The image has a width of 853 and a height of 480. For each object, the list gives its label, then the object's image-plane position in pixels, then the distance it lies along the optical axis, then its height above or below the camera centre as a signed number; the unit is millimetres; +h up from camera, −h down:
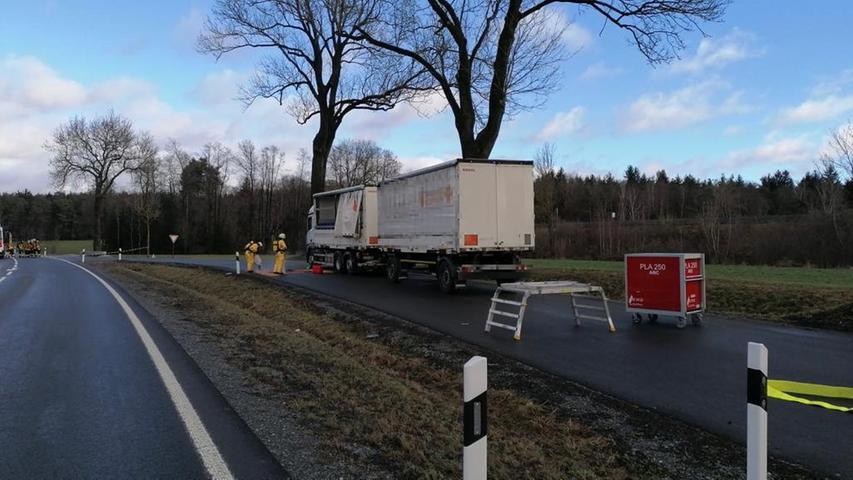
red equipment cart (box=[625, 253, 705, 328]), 10875 -804
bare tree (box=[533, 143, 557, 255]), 55188 +4120
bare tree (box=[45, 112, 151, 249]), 68250 +9942
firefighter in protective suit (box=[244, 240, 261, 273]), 25000 -461
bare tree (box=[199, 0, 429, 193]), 28812 +9050
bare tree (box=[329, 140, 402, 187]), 89438 +11212
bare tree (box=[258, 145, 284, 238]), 89588 +6773
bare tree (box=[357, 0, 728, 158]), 20391 +6424
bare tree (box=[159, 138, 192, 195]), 90562 +10267
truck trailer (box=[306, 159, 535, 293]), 16719 +591
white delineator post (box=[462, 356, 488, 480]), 3229 -950
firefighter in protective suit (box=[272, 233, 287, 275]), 23719 -404
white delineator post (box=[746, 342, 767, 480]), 3602 -1015
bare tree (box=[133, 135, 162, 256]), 73625 +8028
